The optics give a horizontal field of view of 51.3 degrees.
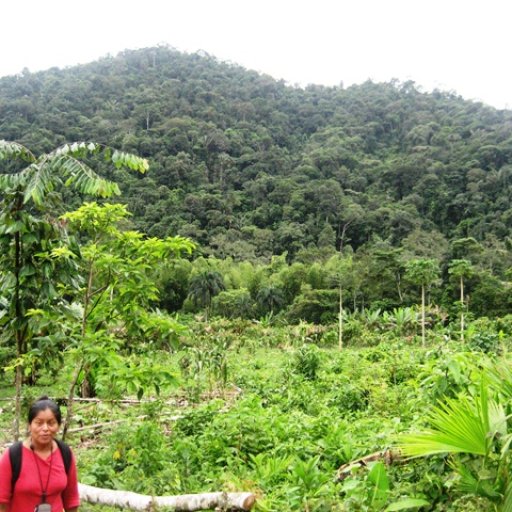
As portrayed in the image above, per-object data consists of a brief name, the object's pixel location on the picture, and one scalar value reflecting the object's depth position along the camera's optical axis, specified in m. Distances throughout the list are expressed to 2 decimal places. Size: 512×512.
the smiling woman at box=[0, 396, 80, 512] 2.46
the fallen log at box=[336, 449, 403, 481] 3.76
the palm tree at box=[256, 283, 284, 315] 33.81
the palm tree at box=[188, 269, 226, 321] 34.66
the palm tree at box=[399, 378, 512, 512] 2.54
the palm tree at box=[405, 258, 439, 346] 23.62
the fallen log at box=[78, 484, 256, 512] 3.34
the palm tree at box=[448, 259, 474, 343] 25.96
